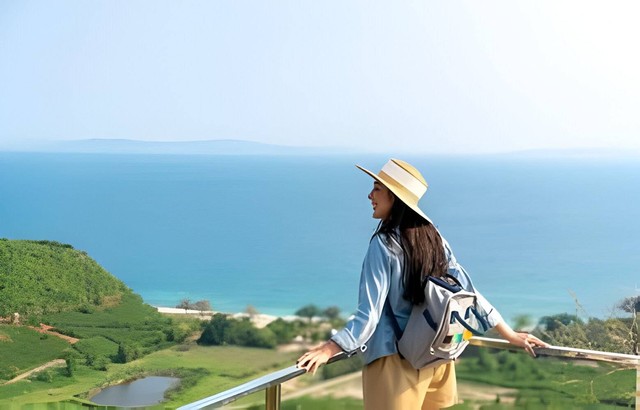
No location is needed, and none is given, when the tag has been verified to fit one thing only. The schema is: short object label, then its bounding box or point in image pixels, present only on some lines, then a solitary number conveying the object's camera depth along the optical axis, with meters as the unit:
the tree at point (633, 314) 12.14
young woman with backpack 2.26
